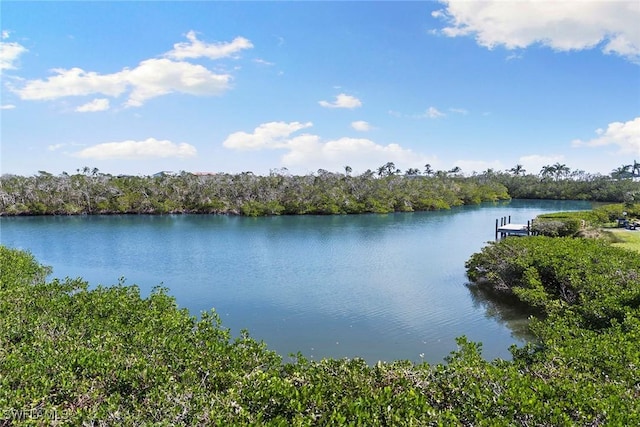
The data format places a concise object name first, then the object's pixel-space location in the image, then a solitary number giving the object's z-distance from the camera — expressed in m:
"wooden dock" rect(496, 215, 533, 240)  33.73
